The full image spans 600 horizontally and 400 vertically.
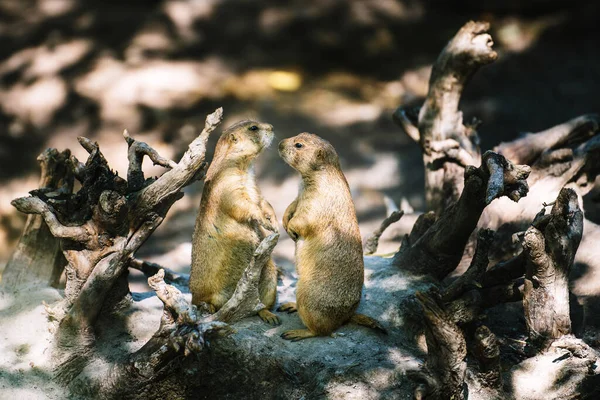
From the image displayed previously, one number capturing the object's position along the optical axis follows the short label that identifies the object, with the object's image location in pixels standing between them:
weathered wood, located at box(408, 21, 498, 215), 7.50
